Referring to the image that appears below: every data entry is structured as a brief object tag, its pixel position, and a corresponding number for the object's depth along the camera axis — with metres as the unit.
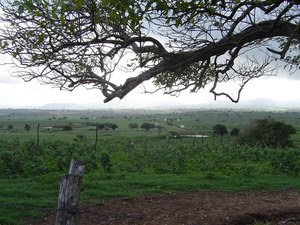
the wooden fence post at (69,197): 4.89
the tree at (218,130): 61.00
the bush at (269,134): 39.16
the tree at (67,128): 77.55
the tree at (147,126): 85.44
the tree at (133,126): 90.50
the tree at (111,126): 85.70
